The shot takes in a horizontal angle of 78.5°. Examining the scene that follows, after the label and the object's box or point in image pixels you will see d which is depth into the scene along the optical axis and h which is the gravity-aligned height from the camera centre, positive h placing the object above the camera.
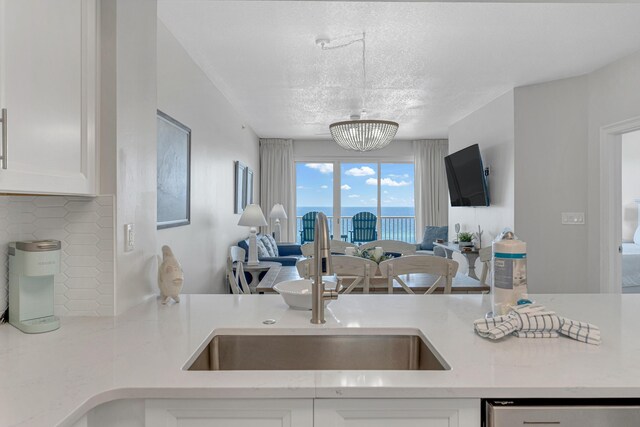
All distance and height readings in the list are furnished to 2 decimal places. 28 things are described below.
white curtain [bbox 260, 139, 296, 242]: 7.48 +0.68
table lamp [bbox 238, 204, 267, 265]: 4.32 -0.08
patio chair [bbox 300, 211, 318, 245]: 7.63 -0.22
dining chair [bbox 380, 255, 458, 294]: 2.62 -0.35
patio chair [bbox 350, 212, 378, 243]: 7.62 -0.24
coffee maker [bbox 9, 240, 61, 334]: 1.21 -0.21
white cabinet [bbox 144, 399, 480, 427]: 0.90 -0.46
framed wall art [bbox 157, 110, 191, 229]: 2.62 +0.32
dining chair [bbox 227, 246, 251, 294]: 2.43 -0.39
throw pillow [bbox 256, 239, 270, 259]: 5.16 -0.47
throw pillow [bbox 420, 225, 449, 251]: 6.95 -0.37
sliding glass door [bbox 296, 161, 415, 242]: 7.77 +0.43
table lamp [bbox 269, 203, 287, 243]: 6.63 +0.03
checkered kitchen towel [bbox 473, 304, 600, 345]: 1.16 -0.34
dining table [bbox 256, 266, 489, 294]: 2.78 -0.51
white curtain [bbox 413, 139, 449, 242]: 7.59 +0.45
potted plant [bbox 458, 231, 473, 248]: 5.46 -0.34
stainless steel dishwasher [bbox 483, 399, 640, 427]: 0.89 -0.46
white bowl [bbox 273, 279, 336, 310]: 1.47 -0.30
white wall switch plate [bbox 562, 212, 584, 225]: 4.09 -0.04
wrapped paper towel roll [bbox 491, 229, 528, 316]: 1.25 -0.19
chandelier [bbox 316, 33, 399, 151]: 3.75 +0.81
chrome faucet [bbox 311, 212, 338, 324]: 1.29 -0.17
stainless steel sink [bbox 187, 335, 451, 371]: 1.28 -0.45
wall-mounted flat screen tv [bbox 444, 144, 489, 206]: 5.05 +0.50
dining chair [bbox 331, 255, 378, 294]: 2.68 -0.36
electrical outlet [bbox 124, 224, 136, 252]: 1.46 -0.09
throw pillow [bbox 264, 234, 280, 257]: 5.76 -0.44
